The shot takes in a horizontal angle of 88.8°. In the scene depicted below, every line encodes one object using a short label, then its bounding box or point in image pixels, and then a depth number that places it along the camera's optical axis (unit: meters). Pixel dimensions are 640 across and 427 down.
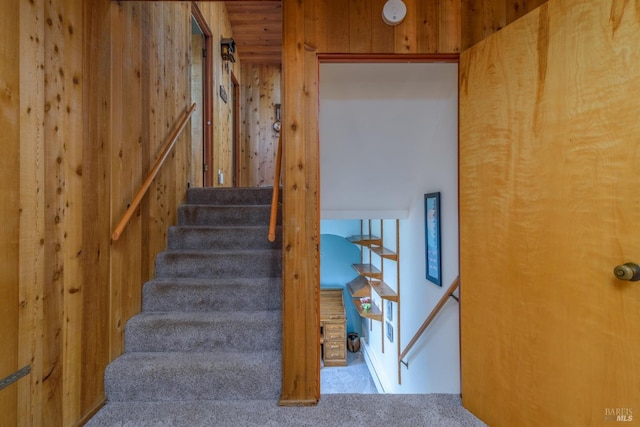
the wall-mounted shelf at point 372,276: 3.85
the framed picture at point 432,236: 2.50
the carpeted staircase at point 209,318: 1.81
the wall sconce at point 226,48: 4.30
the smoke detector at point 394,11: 1.69
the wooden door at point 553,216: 1.12
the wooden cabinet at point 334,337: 5.30
